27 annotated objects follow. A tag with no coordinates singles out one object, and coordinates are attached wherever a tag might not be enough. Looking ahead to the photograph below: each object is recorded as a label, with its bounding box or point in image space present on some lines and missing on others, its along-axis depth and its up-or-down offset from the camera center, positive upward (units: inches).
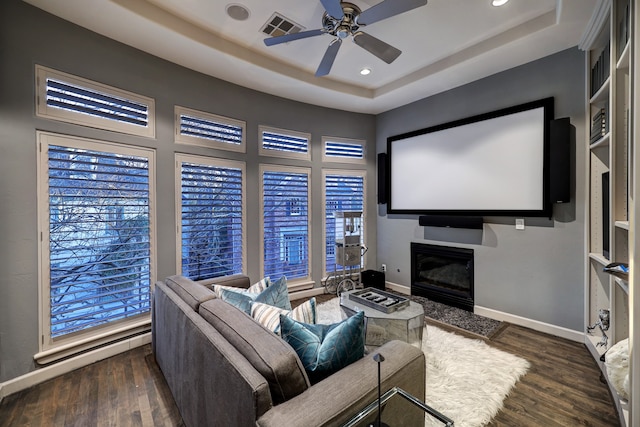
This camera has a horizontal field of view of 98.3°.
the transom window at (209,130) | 127.3 +40.6
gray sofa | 40.8 -28.6
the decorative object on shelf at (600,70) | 91.4 +49.7
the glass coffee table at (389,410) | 41.7 -32.6
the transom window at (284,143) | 156.0 +40.8
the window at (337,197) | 180.5 +10.0
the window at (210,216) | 127.7 -1.7
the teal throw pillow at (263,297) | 76.0 -24.0
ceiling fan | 78.8 +59.8
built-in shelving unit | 74.5 +13.9
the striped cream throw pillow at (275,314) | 63.0 -24.5
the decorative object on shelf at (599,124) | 93.8 +30.7
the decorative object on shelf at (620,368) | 66.3 -38.6
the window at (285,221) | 156.6 -5.5
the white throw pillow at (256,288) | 82.9 -23.8
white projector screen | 125.0 +24.5
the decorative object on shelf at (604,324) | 92.7 -38.4
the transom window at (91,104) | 92.8 +40.6
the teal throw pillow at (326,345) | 49.8 -25.0
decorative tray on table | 104.0 -35.4
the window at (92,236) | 92.9 -8.3
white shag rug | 75.4 -53.5
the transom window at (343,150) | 180.1 +42.0
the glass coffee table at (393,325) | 98.7 -41.5
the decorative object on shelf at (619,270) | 68.2 -15.0
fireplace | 149.9 -36.8
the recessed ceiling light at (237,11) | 97.9 +73.0
